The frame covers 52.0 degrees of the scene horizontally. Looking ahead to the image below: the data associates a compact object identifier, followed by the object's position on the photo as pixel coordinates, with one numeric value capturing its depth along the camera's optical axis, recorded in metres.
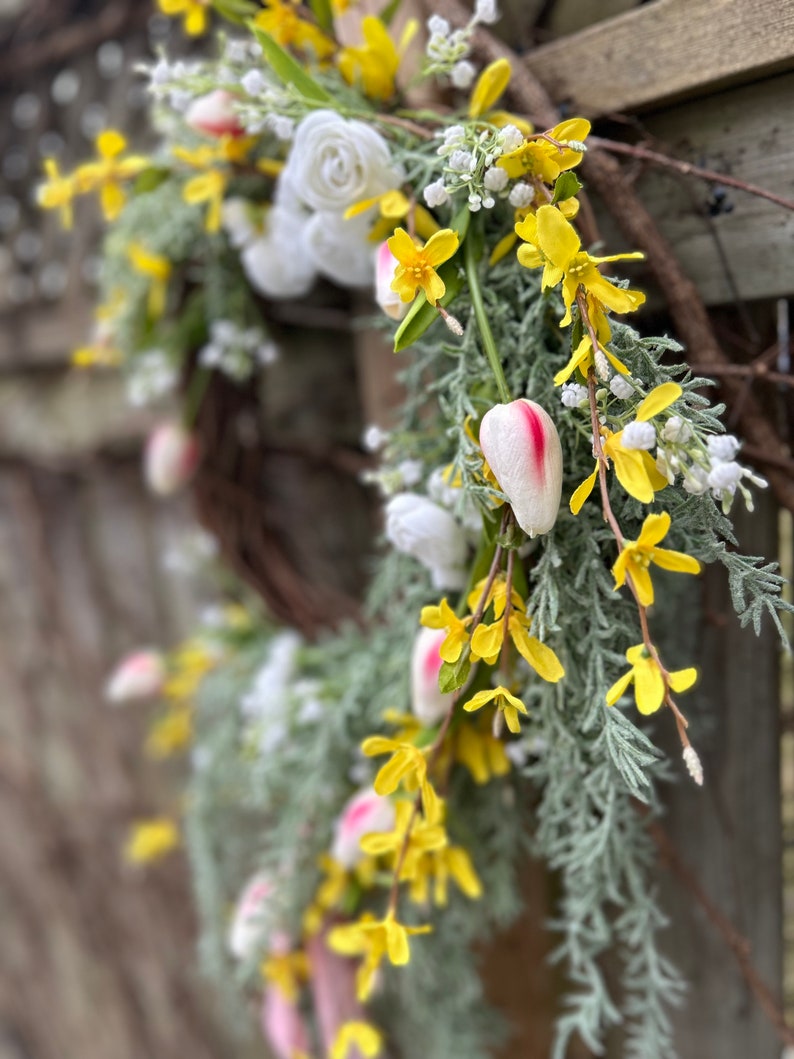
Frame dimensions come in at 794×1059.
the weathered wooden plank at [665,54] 0.49
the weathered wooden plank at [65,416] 1.25
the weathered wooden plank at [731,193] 0.53
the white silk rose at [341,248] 0.57
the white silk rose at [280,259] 0.68
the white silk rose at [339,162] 0.50
